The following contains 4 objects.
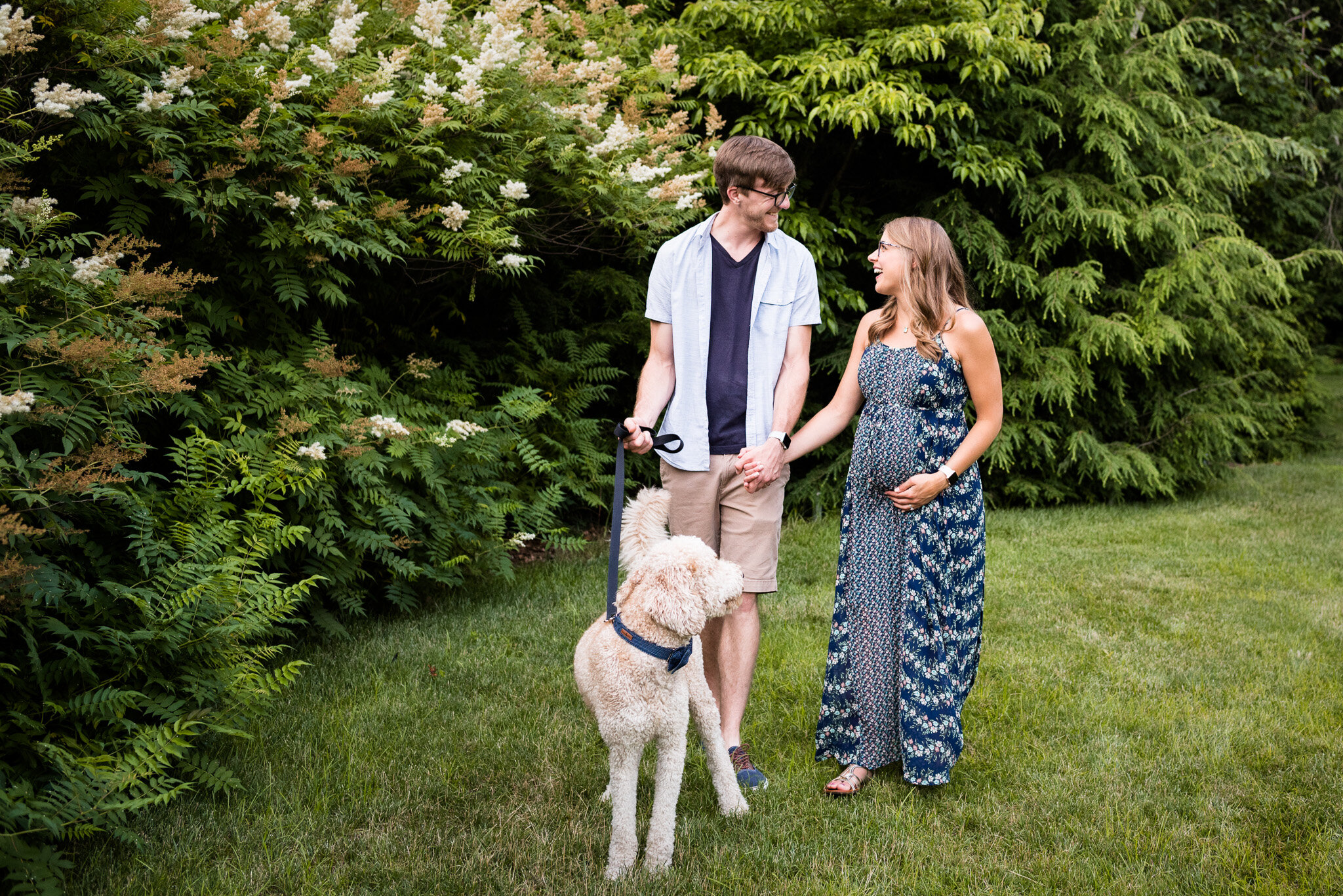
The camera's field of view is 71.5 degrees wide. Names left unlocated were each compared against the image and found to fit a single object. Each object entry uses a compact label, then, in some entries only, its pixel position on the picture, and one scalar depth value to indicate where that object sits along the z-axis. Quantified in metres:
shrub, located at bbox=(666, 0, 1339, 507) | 7.57
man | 3.51
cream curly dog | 2.74
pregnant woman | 3.53
